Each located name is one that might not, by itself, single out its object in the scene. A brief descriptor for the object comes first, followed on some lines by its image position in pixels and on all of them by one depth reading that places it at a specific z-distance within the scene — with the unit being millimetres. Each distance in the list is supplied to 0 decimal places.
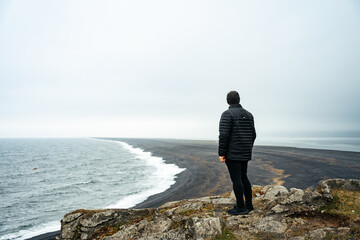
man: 4641
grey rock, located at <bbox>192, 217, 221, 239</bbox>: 4137
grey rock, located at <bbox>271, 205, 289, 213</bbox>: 4730
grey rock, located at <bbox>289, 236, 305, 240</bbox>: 3601
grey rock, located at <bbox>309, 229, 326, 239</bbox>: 3534
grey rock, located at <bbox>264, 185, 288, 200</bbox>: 6463
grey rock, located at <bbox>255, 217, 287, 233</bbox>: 4094
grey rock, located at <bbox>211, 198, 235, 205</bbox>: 6038
